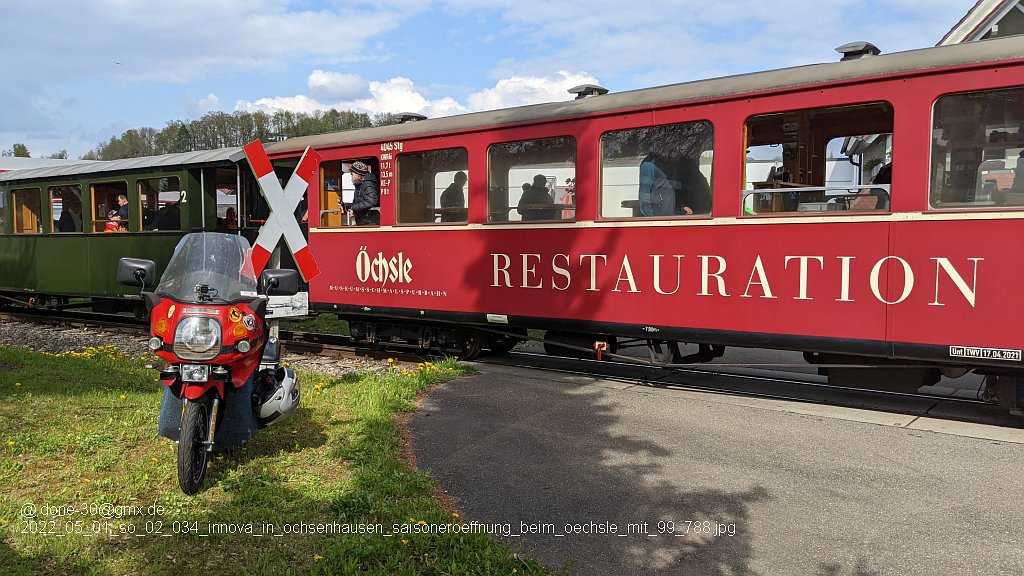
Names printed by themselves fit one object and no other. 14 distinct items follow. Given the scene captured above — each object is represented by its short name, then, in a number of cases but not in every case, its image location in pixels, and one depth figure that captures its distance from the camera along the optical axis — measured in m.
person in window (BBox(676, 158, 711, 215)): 6.94
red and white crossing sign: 4.90
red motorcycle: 4.15
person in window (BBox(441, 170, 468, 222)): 8.68
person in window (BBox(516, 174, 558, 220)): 7.97
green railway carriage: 11.67
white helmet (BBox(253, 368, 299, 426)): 4.89
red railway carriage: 5.70
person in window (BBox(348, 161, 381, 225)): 9.54
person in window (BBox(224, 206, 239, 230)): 11.86
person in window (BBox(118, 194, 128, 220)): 12.54
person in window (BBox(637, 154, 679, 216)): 7.15
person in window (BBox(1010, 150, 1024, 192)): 5.51
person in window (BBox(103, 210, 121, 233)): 12.63
